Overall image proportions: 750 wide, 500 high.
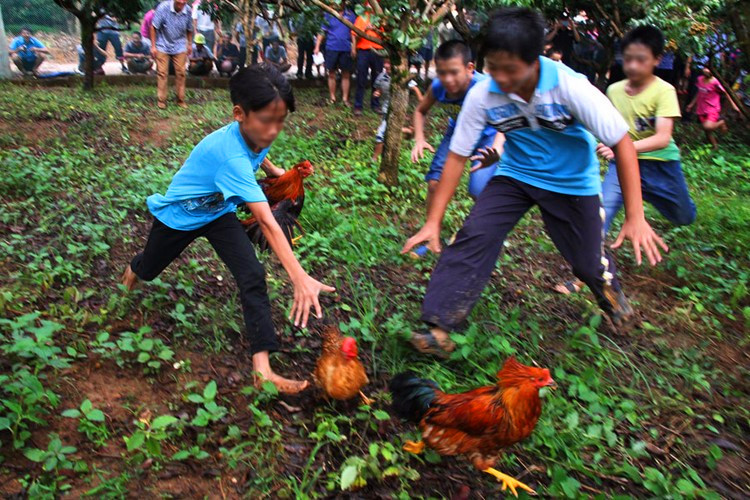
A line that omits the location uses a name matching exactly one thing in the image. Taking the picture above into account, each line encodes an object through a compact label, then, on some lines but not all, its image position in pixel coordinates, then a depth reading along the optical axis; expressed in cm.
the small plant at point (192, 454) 275
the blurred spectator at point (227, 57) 1398
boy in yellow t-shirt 430
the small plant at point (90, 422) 281
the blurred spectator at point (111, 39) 1573
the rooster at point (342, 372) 306
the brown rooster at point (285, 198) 499
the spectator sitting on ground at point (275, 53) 1394
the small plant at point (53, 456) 261
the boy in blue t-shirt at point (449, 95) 439
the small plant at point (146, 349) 334
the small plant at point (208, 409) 295
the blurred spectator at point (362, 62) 1073
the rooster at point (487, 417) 271
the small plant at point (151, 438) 274
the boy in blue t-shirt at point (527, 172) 298
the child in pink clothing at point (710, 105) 977
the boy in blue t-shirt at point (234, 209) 286
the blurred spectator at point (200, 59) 1355
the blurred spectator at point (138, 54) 1430
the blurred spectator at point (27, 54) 1327
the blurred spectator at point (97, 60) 1418
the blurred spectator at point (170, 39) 1011
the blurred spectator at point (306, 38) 1060
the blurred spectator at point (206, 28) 1482
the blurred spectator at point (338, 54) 1145
